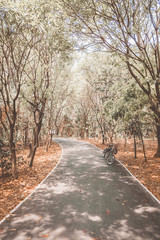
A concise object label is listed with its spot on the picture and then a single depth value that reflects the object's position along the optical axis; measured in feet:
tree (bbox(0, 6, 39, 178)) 19.06
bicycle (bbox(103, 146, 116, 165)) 39.40
